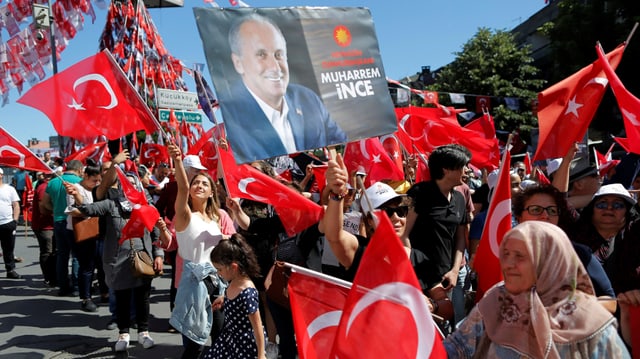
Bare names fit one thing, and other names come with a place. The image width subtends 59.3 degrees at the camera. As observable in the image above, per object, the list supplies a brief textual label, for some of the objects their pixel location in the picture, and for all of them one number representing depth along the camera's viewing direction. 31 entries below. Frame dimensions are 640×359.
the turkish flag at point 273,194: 3.95
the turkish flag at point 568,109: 4.62
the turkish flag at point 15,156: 4.86
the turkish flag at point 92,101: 4.29
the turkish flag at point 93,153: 8.76
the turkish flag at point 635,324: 3.03
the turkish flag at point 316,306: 3.01
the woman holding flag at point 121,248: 5.88
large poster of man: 2.92
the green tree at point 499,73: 27.95
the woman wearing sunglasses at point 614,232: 3.25
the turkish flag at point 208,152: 7.80
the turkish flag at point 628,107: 4.52
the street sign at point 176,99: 9.58
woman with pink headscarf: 2.23
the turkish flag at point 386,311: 2.52
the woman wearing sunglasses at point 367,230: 3.14
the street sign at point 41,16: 12.69
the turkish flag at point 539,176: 5.15
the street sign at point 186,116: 9.94
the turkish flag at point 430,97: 12.85
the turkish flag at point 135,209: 5.80
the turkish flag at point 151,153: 12.04
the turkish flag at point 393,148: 7.85
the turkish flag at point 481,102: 21.28
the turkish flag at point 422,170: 7.18
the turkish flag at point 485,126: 8.80
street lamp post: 12.73
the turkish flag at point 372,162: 6.67
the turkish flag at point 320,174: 5.65
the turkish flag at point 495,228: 3.32
